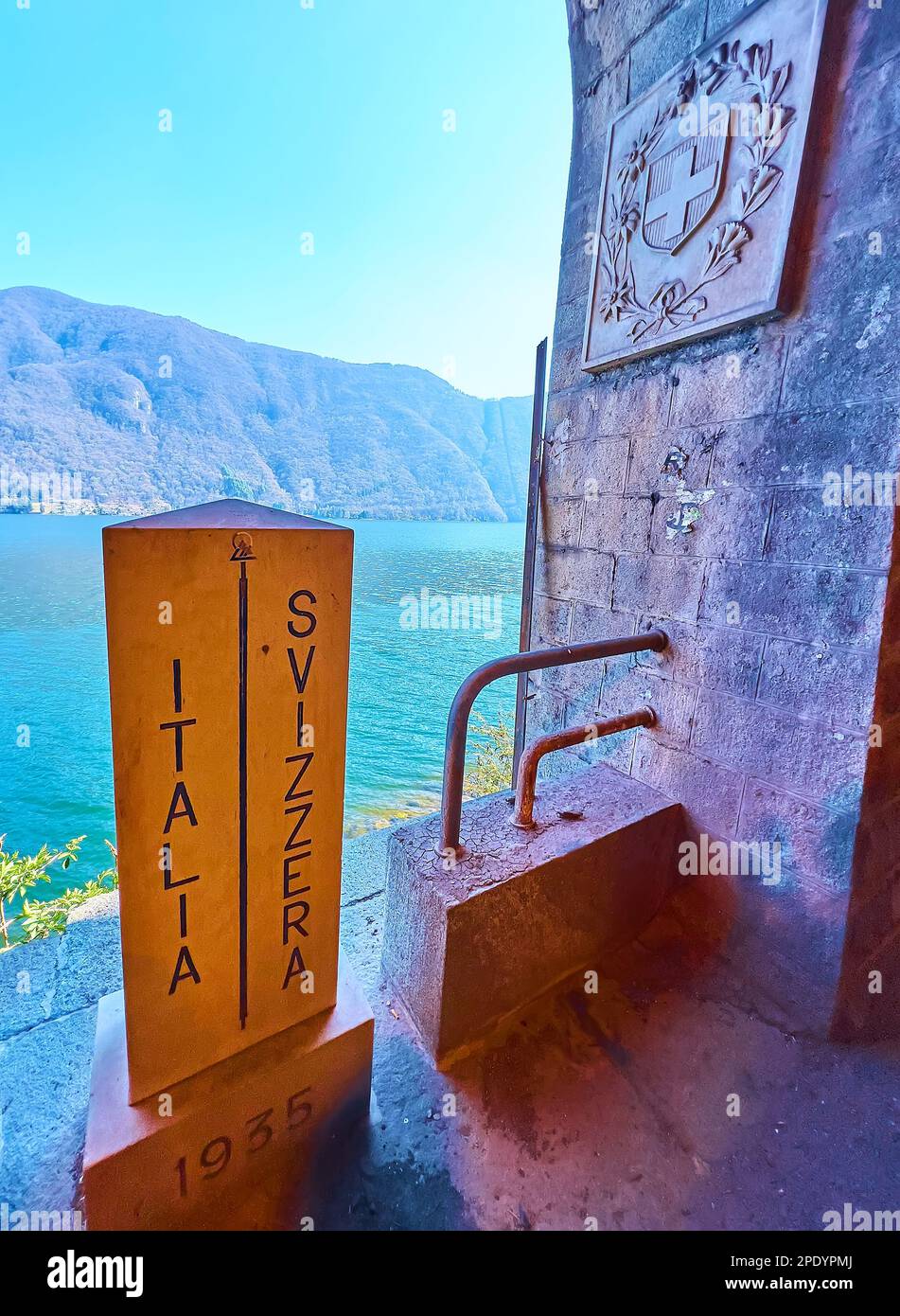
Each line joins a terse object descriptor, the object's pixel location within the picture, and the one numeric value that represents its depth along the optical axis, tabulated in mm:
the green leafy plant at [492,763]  6192
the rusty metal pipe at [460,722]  1723
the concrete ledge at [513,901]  1710
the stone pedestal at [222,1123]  1187
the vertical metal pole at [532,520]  2930
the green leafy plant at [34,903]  3182
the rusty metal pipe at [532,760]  1983
